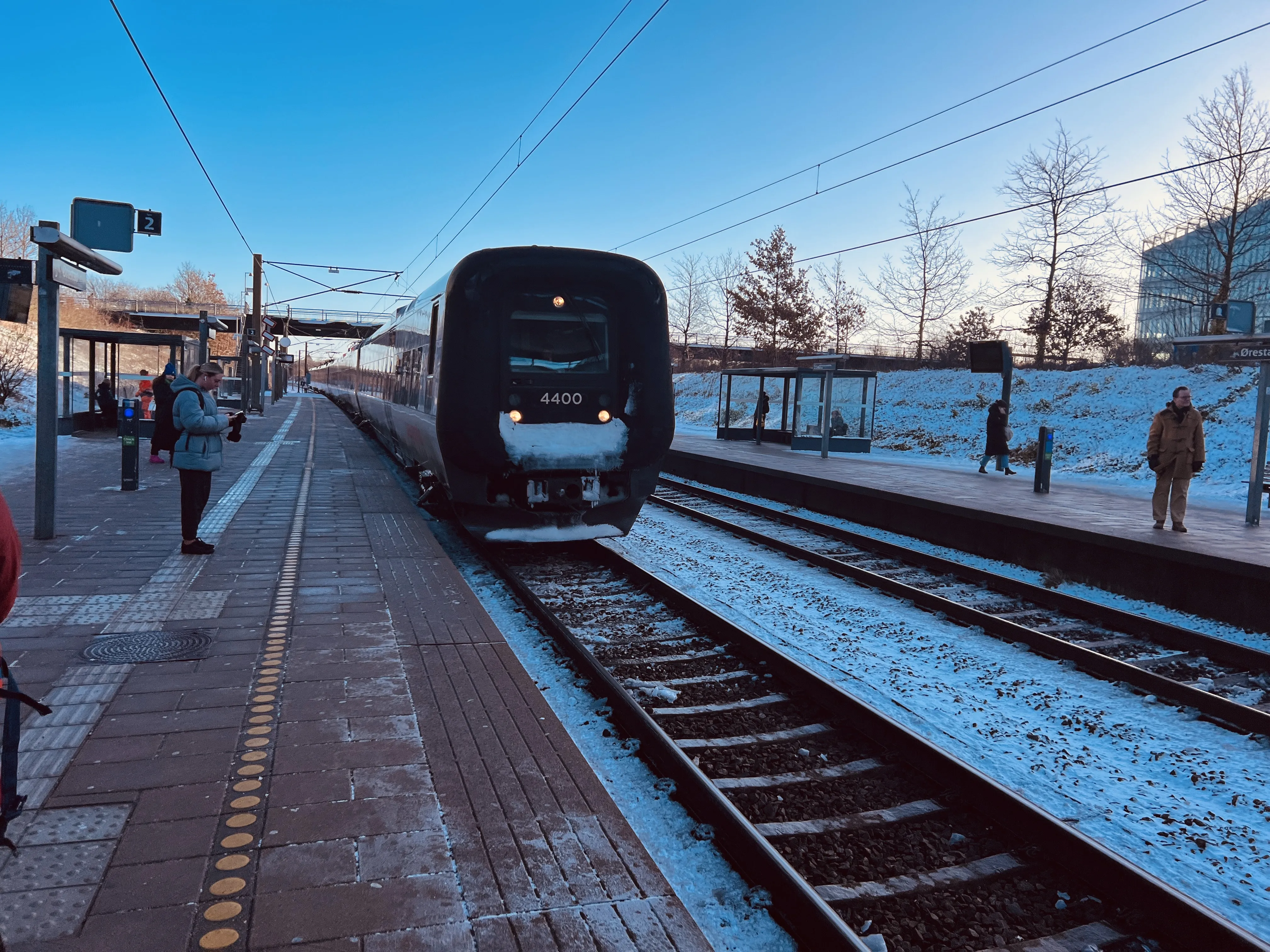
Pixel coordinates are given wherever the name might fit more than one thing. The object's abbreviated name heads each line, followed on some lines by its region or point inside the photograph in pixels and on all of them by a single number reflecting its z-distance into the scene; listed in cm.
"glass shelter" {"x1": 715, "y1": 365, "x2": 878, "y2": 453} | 2127
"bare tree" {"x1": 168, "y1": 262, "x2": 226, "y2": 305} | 8462
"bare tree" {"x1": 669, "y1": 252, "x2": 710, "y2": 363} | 5266
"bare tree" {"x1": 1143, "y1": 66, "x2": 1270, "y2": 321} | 2256
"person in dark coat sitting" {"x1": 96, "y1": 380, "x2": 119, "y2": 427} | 2094
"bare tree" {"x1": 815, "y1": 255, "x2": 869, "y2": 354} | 4288
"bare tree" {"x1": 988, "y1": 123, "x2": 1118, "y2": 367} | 2833
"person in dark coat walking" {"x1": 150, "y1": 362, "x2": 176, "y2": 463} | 1341
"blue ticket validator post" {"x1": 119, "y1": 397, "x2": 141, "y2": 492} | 1073
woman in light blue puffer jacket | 734
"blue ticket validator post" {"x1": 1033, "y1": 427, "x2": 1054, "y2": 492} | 1298
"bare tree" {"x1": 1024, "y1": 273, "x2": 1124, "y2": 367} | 2972
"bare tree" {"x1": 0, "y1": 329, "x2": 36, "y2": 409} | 2314
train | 752
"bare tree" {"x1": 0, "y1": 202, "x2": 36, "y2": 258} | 3969
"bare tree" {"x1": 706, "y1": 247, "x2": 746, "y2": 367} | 4809
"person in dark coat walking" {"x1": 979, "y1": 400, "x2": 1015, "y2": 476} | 1659
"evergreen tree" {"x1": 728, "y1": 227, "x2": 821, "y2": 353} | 4275
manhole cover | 475
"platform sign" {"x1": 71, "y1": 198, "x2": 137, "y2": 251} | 823
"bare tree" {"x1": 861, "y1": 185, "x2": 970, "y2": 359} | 3578
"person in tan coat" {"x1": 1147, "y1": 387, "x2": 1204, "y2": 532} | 891
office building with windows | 2398
